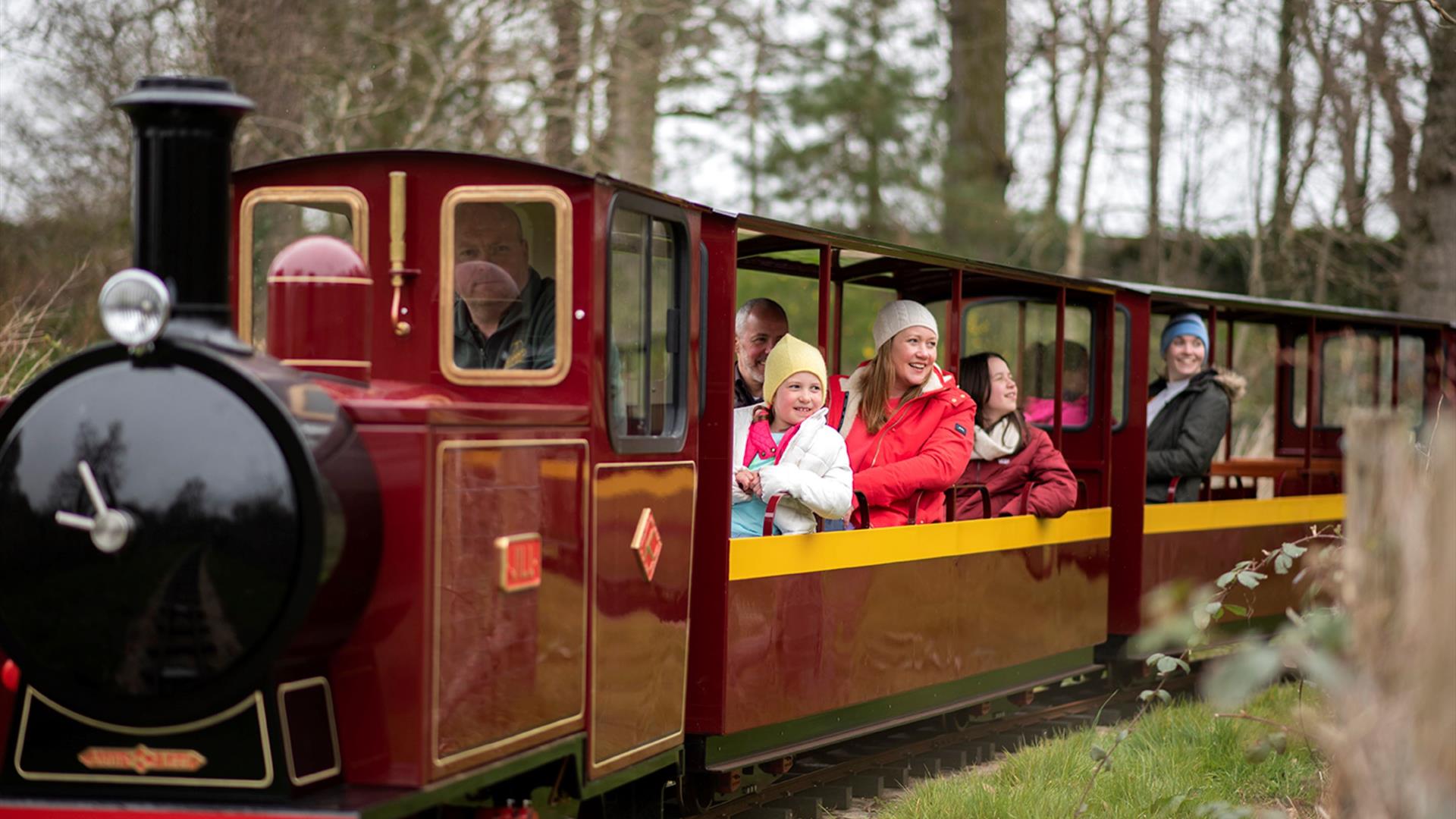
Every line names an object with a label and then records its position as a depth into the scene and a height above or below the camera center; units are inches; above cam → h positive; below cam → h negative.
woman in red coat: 296.5 -9.5
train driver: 208.4 +9.1
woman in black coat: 403.5 -8.1
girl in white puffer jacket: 262.1 -14.0
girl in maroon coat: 348.2 -16.8
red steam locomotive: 160.6 -18.1
